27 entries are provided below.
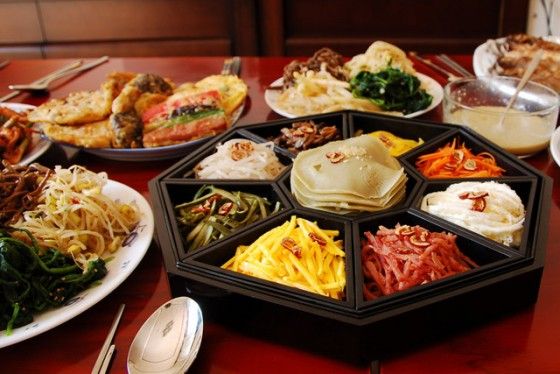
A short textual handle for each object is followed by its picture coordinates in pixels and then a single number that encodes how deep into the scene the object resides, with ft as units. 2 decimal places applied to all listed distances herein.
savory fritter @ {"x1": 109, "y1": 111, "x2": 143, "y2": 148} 2.19
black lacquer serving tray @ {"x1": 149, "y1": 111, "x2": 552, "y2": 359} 1.40
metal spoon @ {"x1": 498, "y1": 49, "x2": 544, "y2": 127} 2.22
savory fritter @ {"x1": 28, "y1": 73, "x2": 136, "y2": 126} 2.30
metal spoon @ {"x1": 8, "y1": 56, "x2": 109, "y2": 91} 2.82
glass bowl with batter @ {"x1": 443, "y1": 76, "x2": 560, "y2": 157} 2.08
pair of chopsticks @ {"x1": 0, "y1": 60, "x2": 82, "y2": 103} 2.79
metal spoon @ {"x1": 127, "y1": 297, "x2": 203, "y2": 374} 1.42
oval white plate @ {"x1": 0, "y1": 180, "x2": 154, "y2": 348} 1.48
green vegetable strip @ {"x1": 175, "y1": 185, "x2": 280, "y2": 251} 1.71
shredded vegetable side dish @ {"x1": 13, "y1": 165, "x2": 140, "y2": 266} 1.68
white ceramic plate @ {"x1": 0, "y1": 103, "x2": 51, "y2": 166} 2.20
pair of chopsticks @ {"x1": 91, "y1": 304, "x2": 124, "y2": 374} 1.45
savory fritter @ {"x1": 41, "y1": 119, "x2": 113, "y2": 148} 2.19
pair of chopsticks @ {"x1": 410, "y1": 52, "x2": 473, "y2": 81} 2.73
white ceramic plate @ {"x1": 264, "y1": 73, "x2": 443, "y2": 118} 2.36
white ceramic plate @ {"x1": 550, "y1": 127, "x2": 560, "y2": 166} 1.98
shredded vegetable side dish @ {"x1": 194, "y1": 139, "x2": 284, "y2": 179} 1.90
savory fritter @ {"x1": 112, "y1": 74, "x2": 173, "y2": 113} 2.33
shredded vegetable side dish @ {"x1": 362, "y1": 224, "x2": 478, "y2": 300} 1.51
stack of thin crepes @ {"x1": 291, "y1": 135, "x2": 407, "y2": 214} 1.68
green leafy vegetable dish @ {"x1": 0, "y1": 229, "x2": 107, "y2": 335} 1.52
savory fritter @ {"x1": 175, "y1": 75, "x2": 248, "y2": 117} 2.44
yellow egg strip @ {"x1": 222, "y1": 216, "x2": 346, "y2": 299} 1.52
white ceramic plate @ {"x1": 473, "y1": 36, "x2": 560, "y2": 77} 2.62
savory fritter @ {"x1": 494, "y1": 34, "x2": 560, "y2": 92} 2.42
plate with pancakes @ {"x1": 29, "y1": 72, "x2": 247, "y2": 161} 2.19
